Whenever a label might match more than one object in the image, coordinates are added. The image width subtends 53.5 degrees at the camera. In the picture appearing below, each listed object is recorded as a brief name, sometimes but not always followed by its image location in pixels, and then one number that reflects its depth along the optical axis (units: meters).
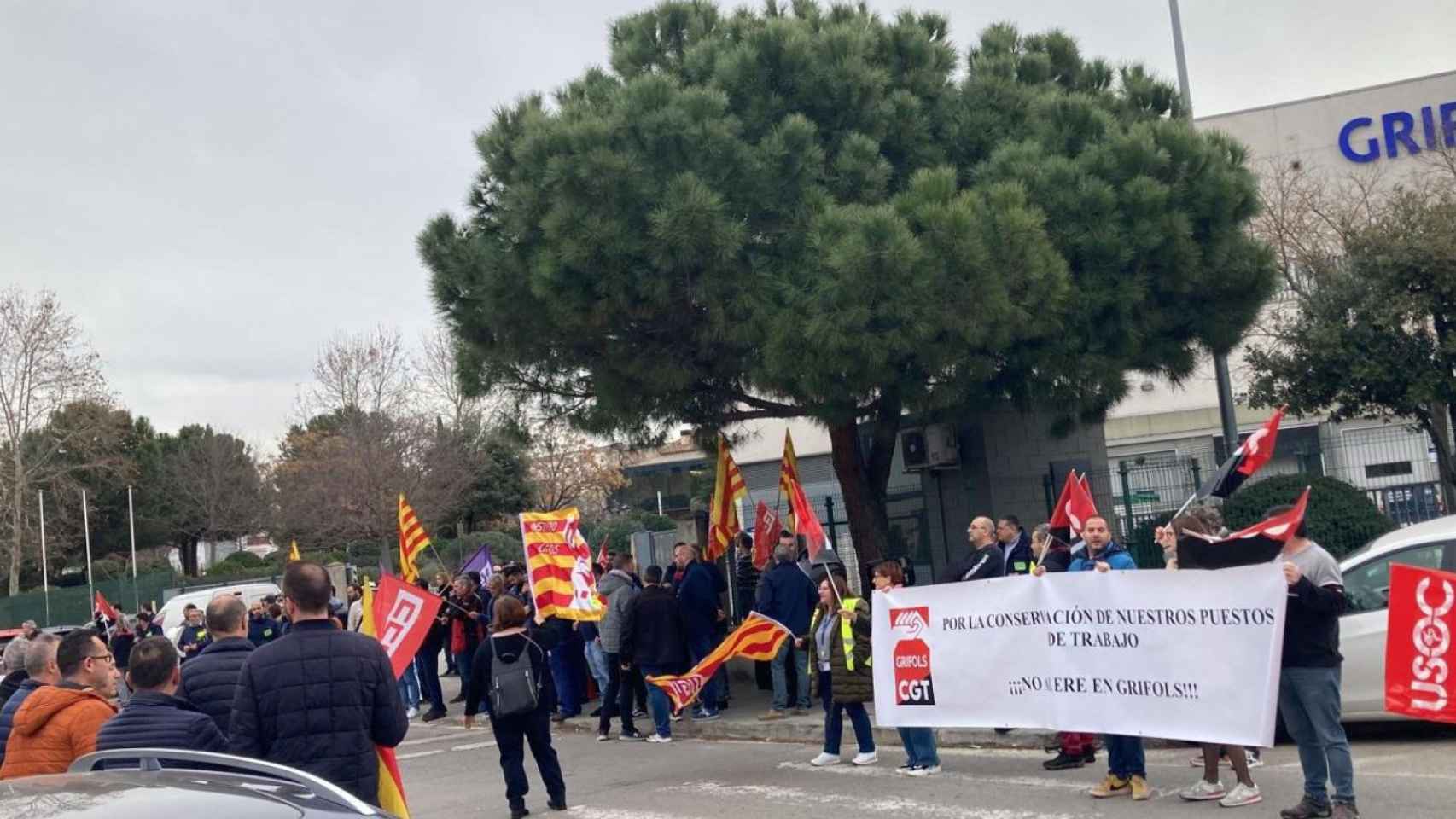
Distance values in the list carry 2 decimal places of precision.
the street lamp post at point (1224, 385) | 18.39
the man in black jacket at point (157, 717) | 5.94
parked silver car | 3.75
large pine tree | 14.09
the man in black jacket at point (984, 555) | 11.69
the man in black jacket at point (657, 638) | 14.89
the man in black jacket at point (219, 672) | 6.57
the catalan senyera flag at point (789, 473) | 16.12
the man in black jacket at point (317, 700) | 6.14
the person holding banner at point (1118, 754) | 9.32
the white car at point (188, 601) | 26.91
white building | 38.03
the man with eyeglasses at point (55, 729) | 6.25
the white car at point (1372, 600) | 10.54
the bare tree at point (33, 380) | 47.88
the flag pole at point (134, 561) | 43.16
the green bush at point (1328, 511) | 15.09
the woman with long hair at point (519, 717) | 10.39
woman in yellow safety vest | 11.17
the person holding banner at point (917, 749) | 11.11
